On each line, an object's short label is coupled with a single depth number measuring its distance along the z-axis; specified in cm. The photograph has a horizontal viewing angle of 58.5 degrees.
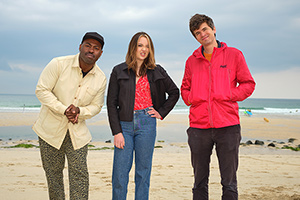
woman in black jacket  309
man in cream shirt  307
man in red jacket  291
